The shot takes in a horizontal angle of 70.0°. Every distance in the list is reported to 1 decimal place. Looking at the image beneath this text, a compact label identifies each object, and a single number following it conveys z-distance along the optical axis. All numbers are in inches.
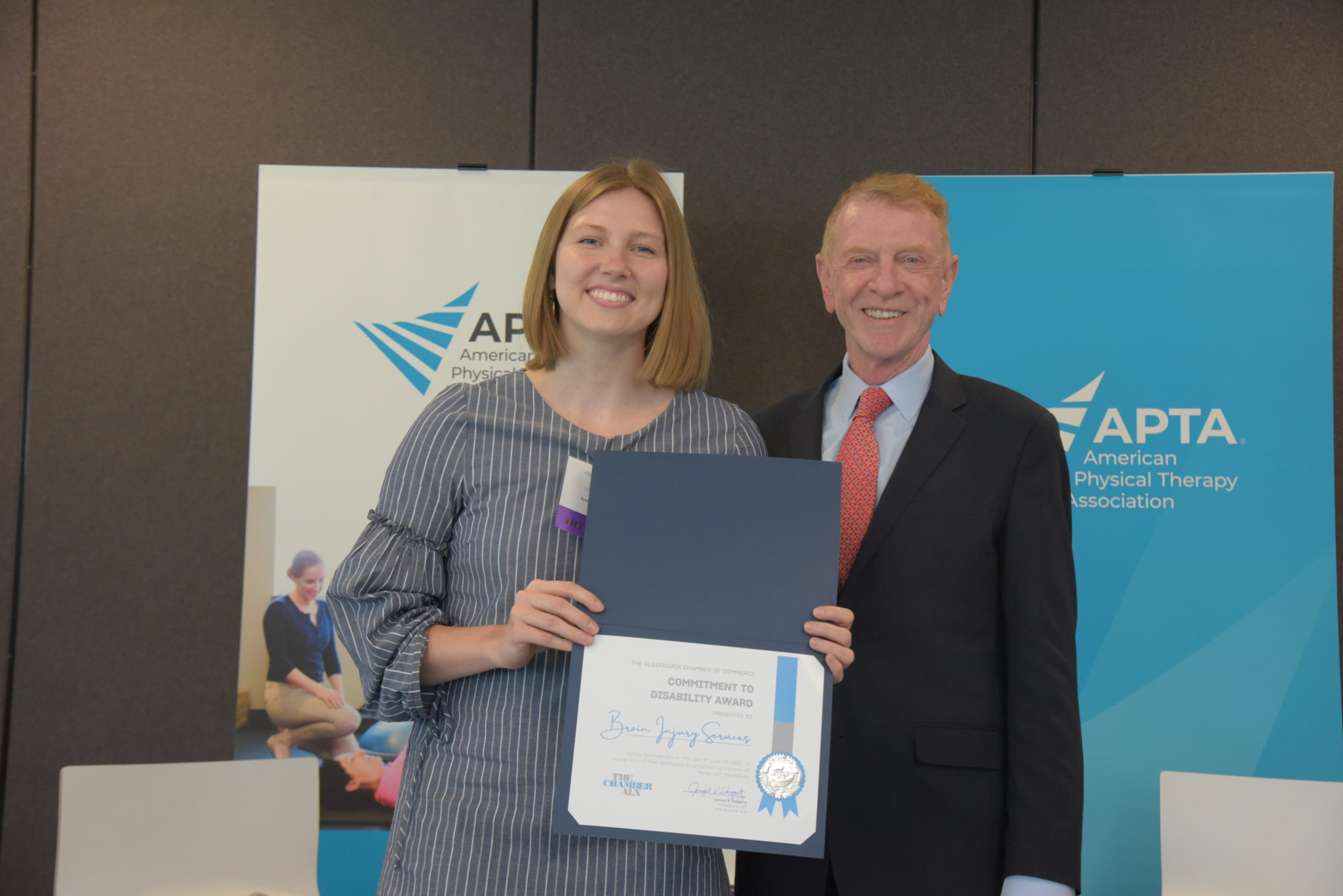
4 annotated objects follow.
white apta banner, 144.2
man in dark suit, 68.0
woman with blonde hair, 58.6
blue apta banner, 133.7
